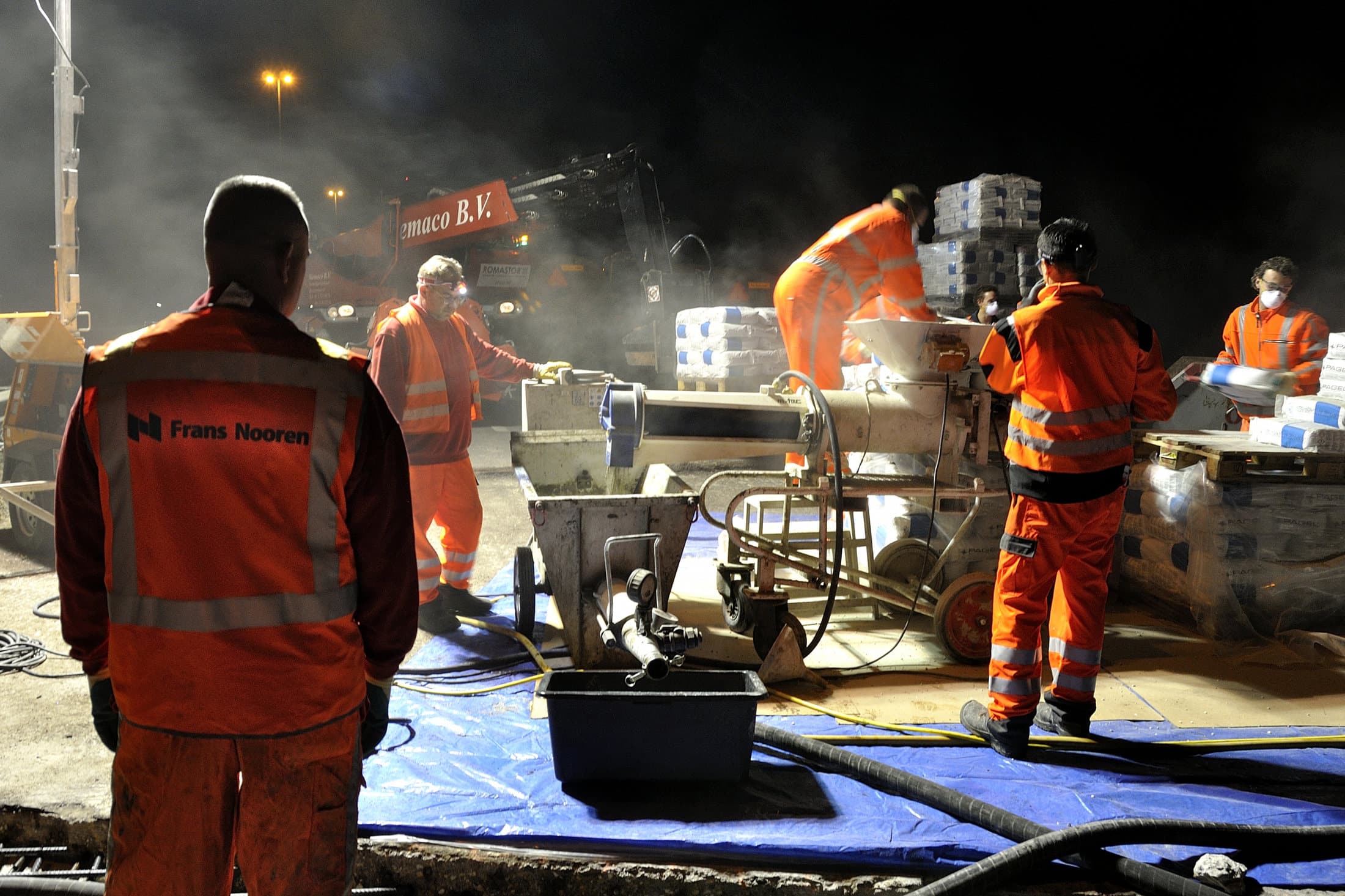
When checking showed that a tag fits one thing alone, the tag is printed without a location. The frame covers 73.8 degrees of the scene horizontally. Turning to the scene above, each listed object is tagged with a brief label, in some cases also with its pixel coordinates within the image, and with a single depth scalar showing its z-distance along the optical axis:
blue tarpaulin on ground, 2.67
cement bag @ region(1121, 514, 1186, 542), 4.65
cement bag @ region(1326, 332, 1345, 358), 4.36
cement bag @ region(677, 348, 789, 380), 7.56
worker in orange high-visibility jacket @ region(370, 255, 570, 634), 4.57
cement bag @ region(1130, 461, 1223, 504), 4.38
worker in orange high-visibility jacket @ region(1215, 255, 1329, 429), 6.09
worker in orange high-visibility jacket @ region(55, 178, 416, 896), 1.60
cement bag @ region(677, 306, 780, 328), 7.56
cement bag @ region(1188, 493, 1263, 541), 4.30
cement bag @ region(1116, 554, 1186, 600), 4.68
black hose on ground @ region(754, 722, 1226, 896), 2.44
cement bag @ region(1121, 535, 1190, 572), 4.63
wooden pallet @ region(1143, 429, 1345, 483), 4.18
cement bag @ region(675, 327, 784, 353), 7.55
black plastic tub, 2.90
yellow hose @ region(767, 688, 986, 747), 3.40
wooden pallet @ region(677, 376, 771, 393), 7.77
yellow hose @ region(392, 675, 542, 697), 3.80
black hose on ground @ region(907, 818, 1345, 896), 2.36
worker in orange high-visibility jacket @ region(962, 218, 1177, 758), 3.28
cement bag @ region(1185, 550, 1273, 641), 4.36
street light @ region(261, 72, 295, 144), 20.48
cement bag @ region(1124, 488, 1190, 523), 4.58
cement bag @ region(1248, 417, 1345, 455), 4.22
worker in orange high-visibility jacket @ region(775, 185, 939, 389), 5.54
